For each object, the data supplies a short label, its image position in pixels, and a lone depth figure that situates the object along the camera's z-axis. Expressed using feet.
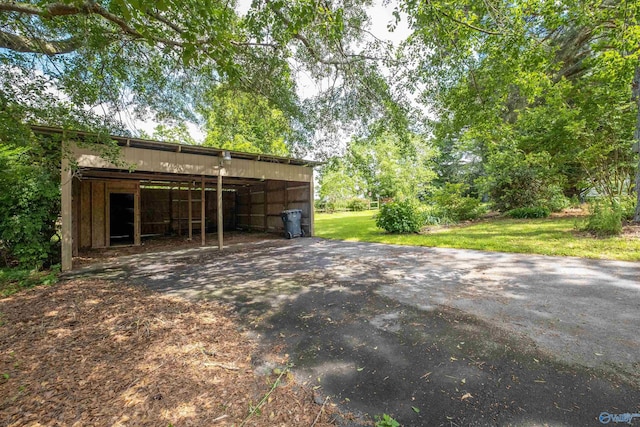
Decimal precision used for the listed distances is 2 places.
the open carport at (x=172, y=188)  19.51
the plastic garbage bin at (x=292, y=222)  33.99
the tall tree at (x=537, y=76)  16.90
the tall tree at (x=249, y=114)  23.06
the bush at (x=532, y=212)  39.24
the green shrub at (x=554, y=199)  41.68
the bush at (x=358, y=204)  95.04
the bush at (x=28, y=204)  16.25
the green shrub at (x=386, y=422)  5.07
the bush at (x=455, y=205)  42.37
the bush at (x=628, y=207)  26.56
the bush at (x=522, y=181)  40.73
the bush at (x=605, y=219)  22.58
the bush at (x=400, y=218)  33.22
